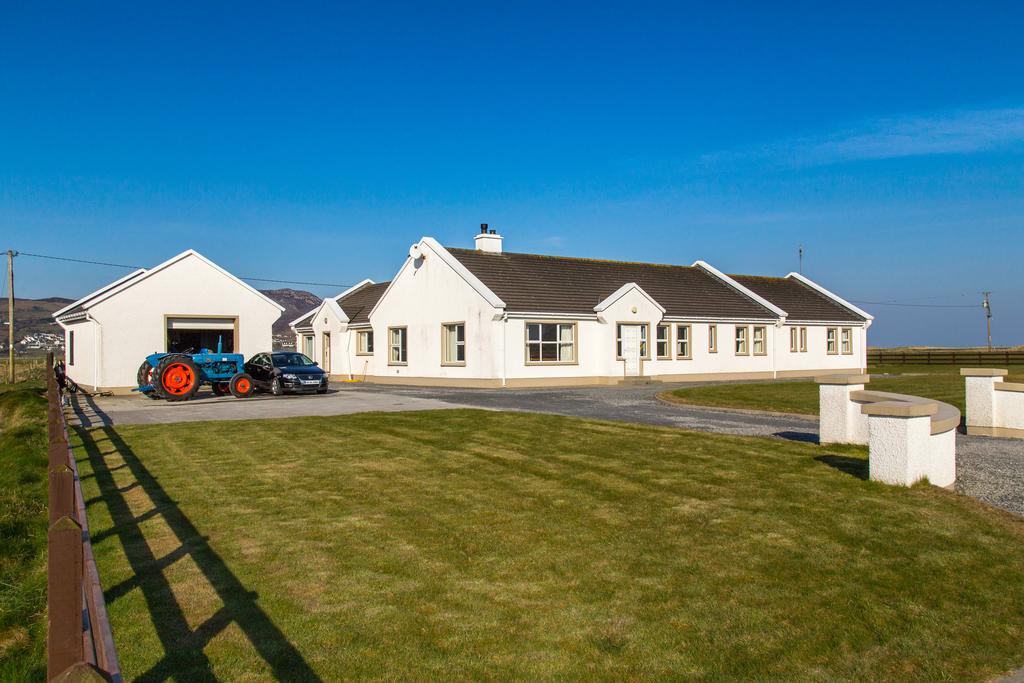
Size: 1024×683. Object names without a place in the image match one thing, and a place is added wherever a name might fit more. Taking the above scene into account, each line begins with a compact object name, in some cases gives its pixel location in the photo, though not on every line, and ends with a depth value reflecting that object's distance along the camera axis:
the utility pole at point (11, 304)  42.16
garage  27.77
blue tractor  23.58
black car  26.70
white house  32.12
